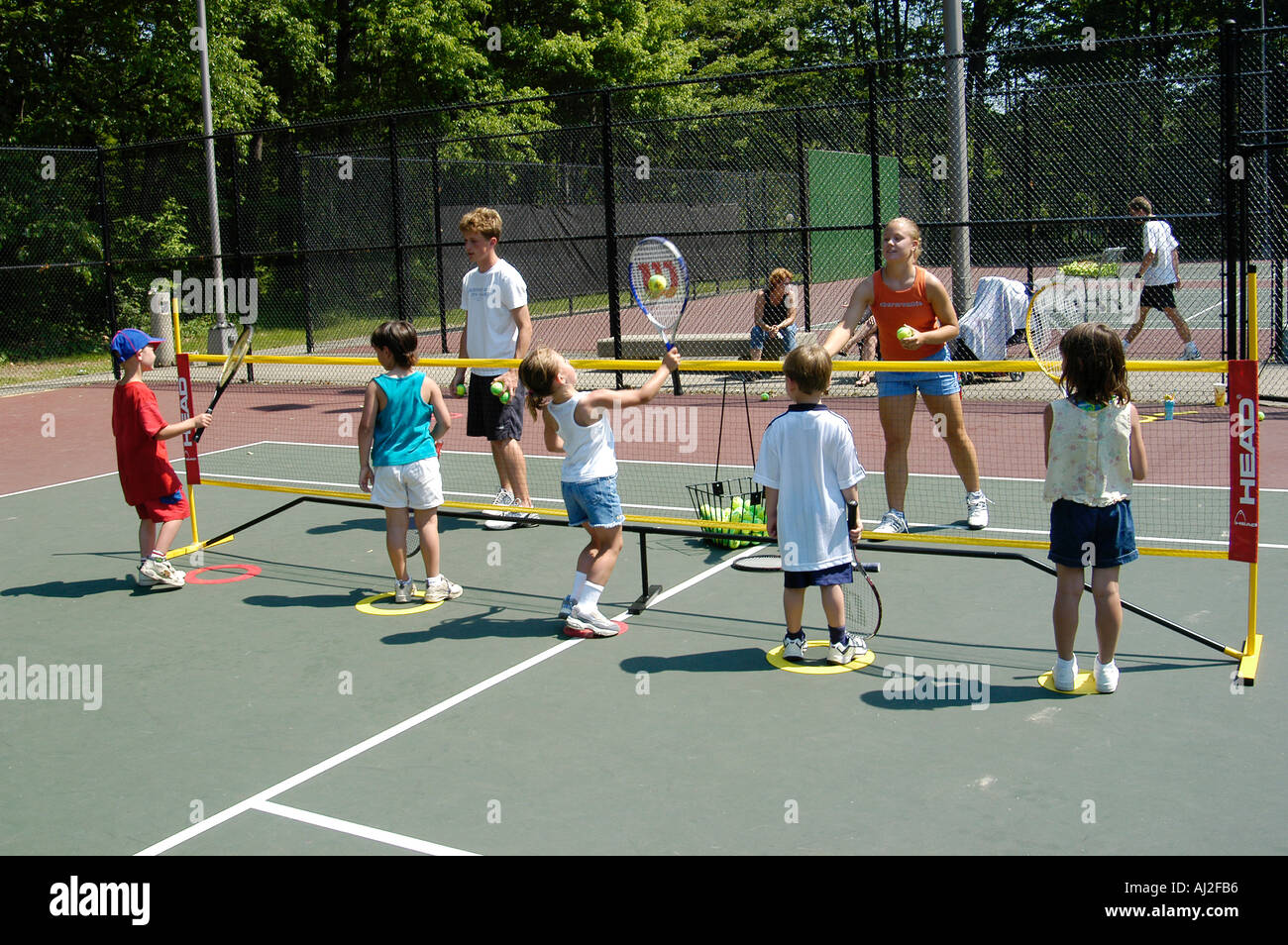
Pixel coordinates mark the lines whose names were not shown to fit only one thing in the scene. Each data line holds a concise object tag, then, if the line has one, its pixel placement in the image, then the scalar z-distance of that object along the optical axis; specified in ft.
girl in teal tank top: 21.49
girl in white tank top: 19.08
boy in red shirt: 23.25
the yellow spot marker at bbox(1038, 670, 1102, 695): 16.42
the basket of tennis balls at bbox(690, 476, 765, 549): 24.35
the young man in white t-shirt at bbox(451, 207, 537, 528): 25.96
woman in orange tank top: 23.13
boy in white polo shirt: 17.21
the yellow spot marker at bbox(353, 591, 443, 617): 21.62
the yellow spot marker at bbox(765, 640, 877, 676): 17.71
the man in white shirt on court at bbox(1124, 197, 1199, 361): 42.75
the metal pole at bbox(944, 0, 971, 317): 42.70
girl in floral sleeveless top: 15.74
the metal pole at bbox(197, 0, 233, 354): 58.65
